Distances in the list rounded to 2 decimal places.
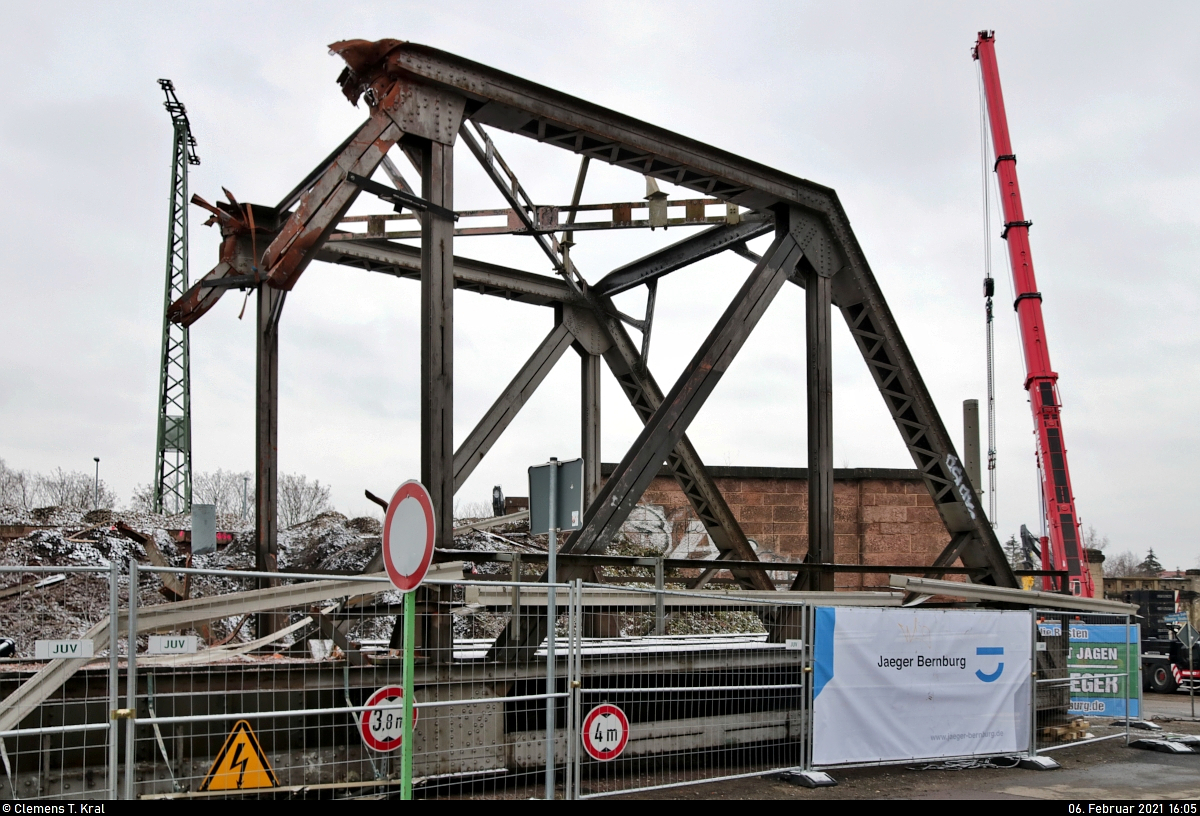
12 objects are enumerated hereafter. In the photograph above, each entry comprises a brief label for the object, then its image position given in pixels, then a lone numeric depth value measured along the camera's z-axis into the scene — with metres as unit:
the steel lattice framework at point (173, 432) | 40.75
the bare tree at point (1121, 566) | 128.38
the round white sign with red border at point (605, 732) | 8.73
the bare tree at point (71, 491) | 56.35
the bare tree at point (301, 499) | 67.31
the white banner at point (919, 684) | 9.91
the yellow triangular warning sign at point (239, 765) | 6.91
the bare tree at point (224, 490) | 70.69
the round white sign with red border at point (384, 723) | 8.02
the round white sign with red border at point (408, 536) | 5.88
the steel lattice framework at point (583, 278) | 9.49
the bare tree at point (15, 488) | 60.71
